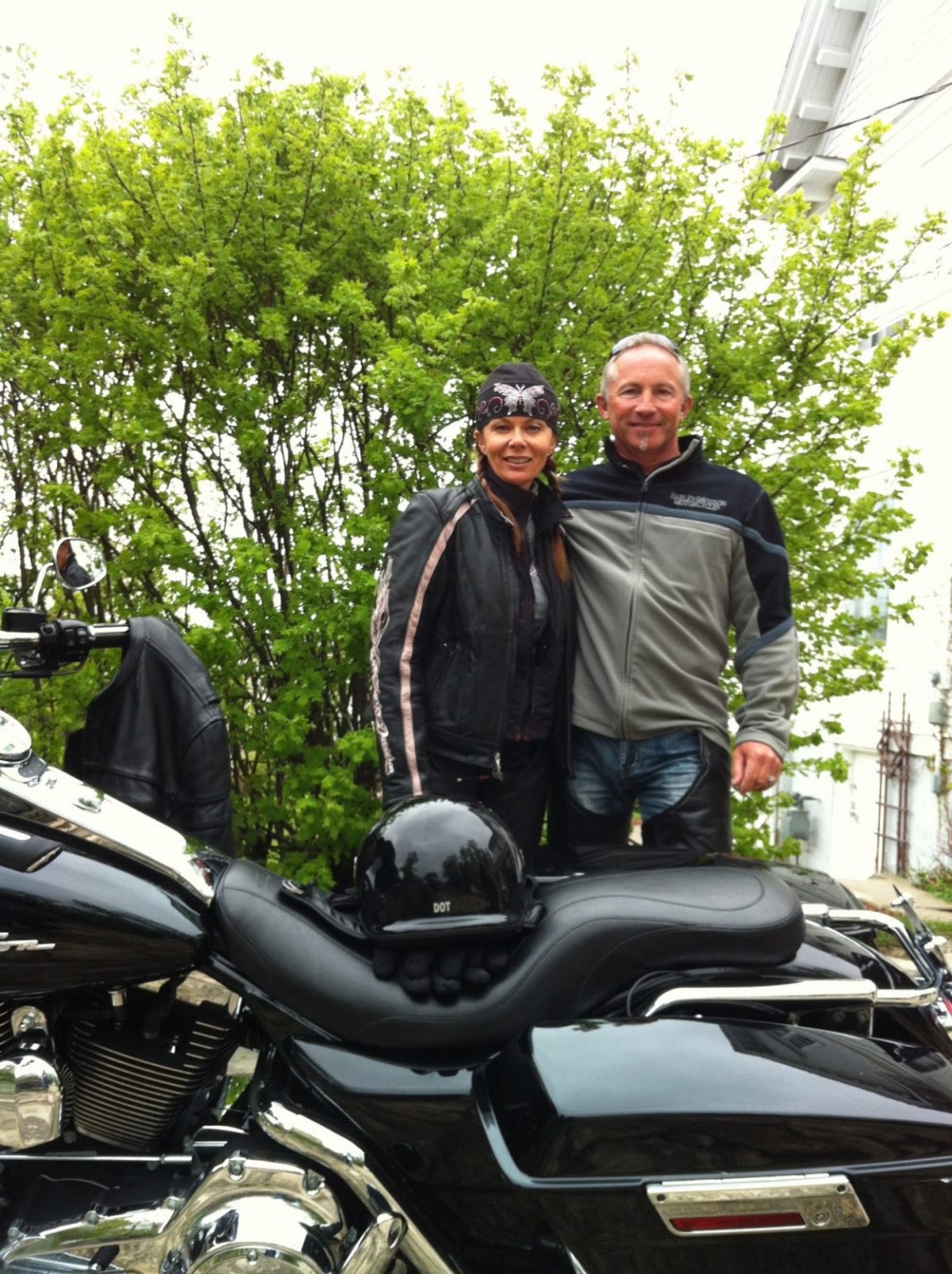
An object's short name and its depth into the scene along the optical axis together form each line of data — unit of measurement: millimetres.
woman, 2355
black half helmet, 1611
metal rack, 9242
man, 2504
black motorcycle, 1465
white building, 8773
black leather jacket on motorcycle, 2139
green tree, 3992
